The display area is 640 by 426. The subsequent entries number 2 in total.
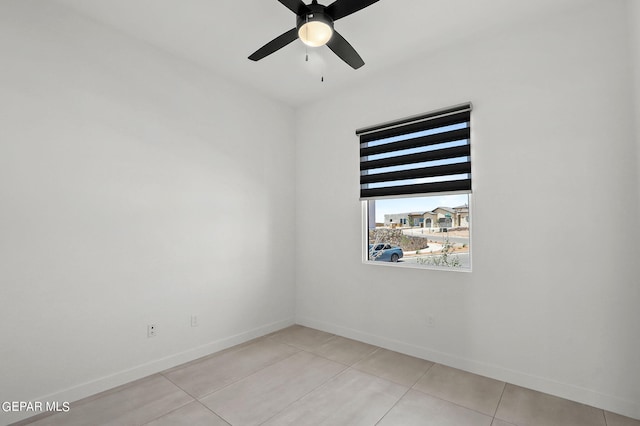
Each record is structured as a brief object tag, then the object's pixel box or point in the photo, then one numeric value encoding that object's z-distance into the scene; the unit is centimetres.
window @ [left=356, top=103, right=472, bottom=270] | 286
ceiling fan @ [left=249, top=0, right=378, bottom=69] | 186
